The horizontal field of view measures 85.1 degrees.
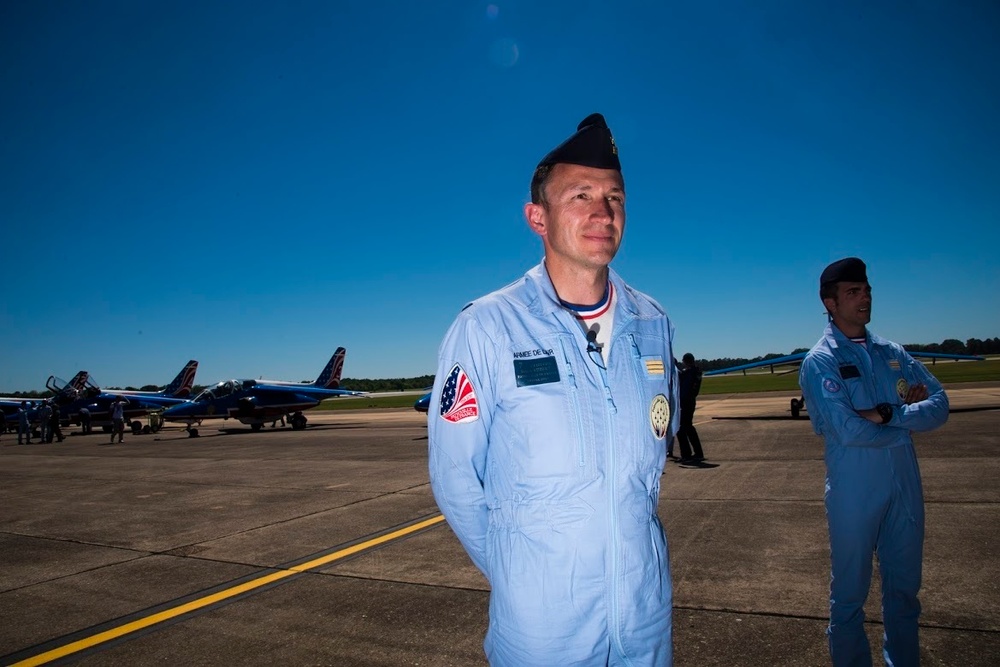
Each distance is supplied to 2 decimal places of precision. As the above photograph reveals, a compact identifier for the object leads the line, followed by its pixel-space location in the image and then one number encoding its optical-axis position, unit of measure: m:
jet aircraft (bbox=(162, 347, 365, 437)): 25.45
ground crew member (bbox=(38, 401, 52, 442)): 24.80
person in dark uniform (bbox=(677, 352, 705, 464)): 10.23
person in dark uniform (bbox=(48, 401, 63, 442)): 25.56
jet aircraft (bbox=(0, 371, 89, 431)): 31.30
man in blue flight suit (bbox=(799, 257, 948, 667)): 2.72
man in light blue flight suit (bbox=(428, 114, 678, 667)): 1.63
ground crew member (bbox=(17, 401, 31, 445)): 25.46
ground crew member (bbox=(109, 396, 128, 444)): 23.11
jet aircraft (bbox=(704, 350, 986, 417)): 21.83
